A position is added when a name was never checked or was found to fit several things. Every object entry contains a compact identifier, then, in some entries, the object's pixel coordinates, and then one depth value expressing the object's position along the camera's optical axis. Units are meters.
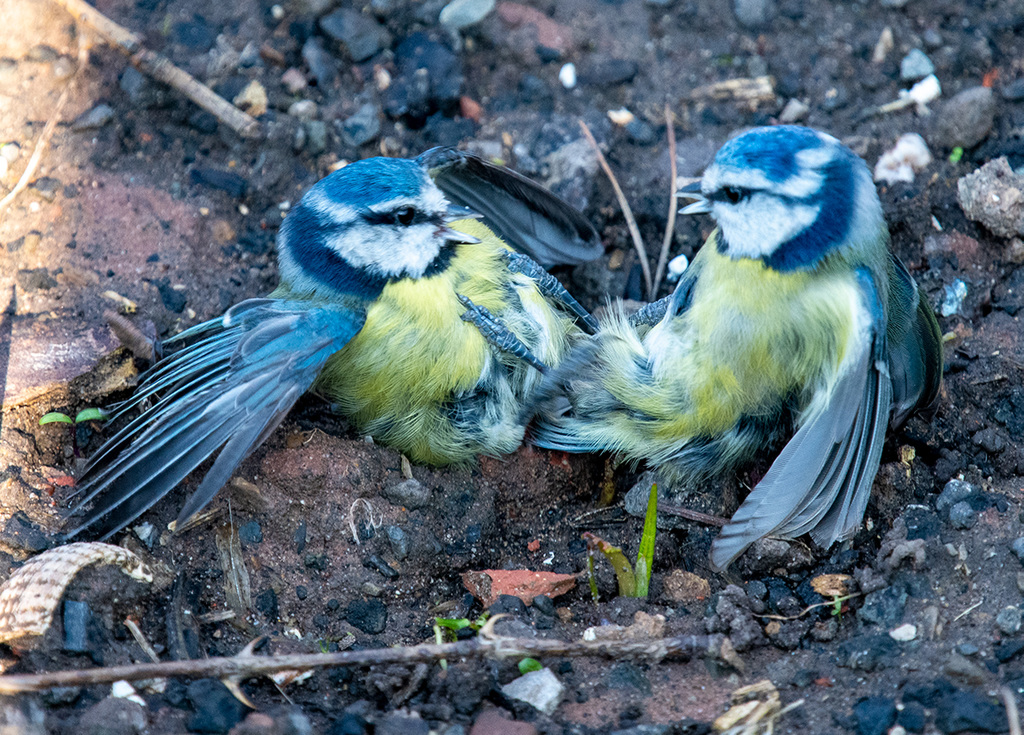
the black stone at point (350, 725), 5.24
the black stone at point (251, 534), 6.89
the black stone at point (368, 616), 6.62
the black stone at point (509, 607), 6.52
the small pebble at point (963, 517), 6.36
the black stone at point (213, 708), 5.16
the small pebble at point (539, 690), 5.58
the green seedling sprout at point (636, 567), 6.76
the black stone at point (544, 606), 6.64
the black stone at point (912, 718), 5.08
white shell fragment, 5.60
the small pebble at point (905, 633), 5.82
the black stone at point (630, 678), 5.76
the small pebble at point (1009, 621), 5.58
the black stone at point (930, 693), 5.19
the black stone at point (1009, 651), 5.39
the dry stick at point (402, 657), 5.17
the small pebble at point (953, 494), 6.61
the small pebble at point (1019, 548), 6.02
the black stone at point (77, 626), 5.63
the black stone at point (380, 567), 6.92
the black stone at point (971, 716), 4.94
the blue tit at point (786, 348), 6.34
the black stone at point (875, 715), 5.12
